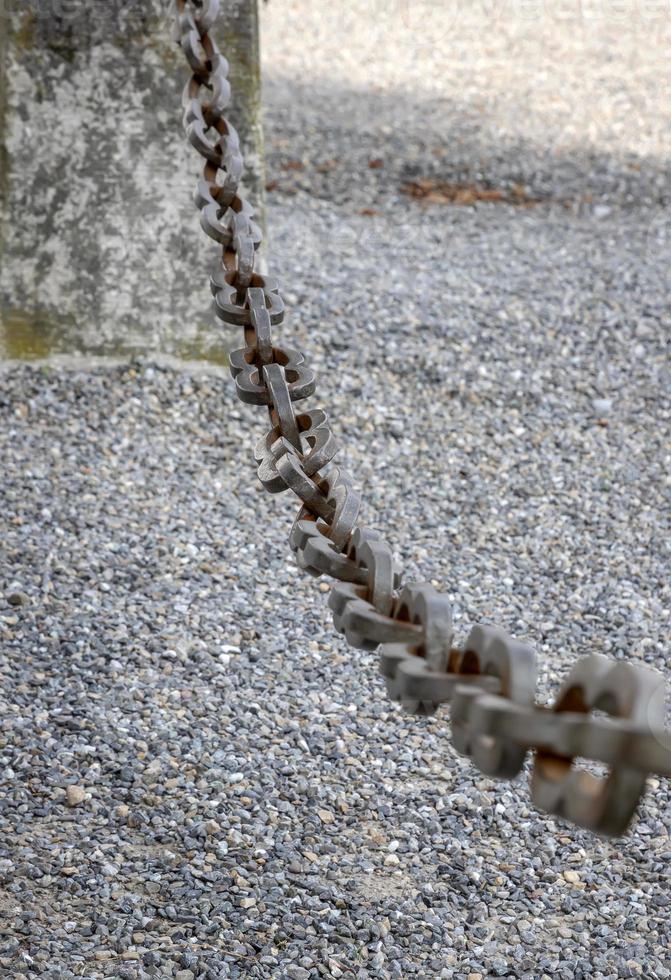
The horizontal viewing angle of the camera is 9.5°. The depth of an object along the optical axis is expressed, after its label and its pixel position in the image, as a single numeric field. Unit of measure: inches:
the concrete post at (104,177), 242.4
